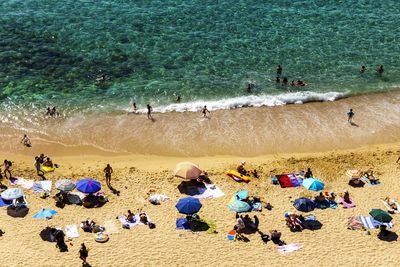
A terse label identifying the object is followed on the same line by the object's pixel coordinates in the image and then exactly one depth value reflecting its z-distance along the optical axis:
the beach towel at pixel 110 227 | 30.77
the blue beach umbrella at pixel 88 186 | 32.34
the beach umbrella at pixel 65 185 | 32.47
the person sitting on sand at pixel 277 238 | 30.34
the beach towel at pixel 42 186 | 33.81
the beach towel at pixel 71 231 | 30.31
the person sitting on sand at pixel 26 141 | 38.47
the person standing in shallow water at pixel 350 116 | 41.66
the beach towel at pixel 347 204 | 33.16
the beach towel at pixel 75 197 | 33.09
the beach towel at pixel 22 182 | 34.17
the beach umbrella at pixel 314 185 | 34.00
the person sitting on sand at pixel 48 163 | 36.03
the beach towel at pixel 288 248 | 29.86
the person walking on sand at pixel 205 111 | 41.91
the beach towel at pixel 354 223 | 31.50
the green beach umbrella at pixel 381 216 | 31.09
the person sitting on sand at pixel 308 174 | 35.62
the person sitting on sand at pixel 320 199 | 33.34
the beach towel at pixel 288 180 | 35.09
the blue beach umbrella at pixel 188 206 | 31.14
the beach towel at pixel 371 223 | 31.62
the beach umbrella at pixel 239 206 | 32.28
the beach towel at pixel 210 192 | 33.94
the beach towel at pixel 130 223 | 31.28
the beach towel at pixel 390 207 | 32.88
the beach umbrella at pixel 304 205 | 32.69
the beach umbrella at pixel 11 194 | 31.38
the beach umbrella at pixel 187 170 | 33.84
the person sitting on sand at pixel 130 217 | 31.54
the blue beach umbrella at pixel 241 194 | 33.38
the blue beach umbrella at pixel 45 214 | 31.23
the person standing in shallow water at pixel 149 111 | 41.54
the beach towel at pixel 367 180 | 35.50
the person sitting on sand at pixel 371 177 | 35.59
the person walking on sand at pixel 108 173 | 34.47
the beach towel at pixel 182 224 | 31.19
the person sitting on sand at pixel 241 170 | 36.06
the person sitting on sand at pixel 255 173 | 36.01
